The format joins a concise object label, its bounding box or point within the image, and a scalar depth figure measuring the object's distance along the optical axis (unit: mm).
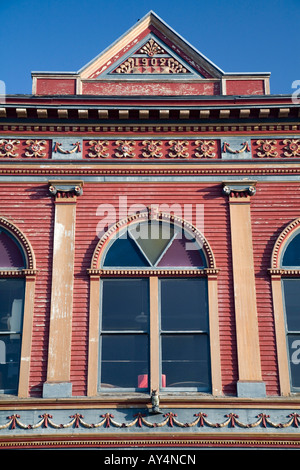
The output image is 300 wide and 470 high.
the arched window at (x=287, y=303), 13102
